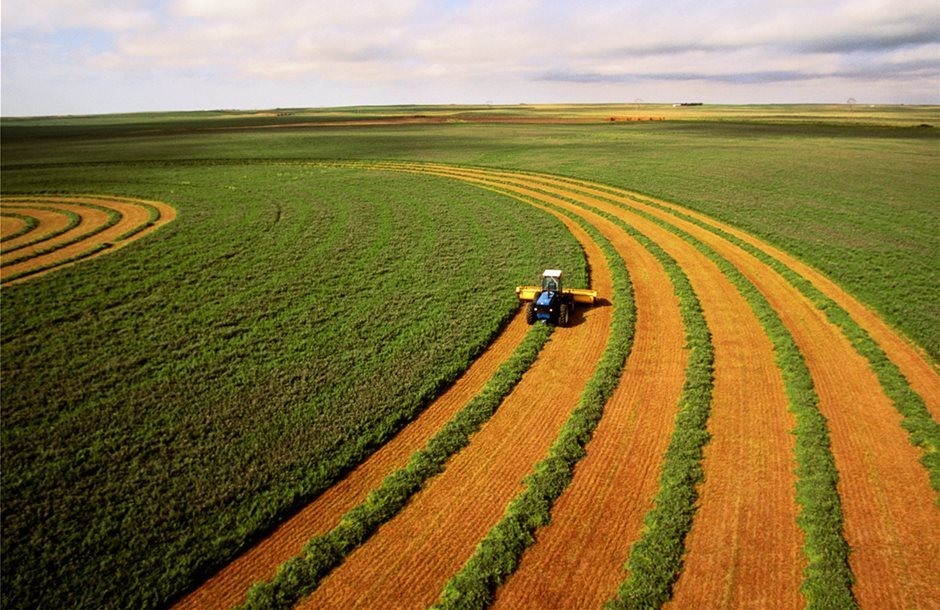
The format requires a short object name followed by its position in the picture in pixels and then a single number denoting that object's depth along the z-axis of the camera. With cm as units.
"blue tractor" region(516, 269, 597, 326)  2169
